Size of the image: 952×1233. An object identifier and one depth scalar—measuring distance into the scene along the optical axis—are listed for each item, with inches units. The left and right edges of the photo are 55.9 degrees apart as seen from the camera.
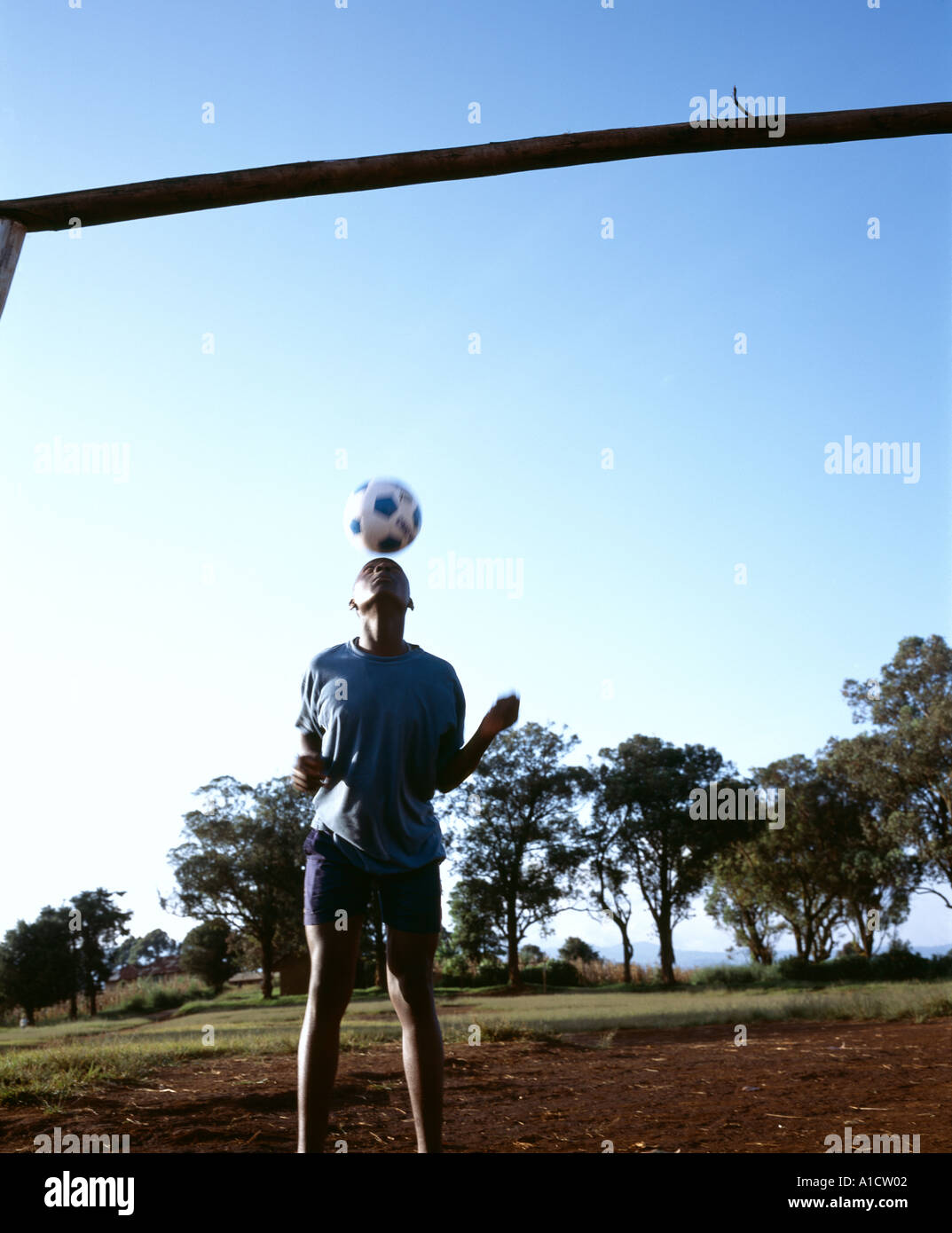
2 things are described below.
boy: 116.2
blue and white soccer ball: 144.4
